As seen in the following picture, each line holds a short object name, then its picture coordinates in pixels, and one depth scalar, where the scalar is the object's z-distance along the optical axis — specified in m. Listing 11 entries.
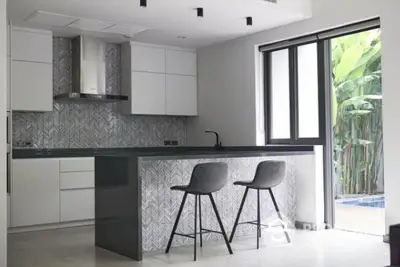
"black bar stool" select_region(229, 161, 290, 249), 4.63
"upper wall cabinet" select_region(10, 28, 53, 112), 5.82
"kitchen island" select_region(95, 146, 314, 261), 4.28
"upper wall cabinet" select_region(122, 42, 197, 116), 6.77
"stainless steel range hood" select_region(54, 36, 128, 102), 6.38
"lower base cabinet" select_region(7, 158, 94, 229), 5.58
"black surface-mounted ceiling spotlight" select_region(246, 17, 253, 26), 5.46
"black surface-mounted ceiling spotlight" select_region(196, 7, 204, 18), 5.04
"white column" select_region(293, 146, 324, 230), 5.53
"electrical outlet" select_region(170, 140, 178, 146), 7.45
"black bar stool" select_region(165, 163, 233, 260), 4.24
